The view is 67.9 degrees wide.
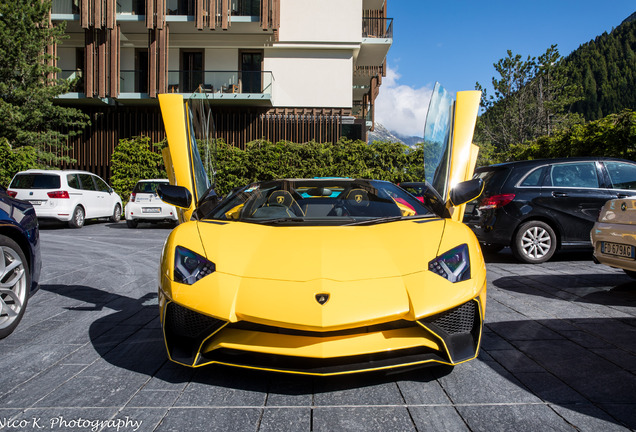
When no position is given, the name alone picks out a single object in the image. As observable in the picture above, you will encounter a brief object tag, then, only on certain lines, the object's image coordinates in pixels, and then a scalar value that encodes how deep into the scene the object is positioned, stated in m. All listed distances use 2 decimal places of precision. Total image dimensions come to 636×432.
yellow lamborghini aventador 2.28
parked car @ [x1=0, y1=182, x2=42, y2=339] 3.39
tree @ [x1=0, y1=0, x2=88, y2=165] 18.23
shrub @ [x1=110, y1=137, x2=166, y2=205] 18.14
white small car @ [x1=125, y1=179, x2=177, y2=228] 13.15
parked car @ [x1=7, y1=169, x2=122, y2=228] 12.25
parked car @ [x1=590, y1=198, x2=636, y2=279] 4.73
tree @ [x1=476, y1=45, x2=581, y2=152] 34.72
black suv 6.79
